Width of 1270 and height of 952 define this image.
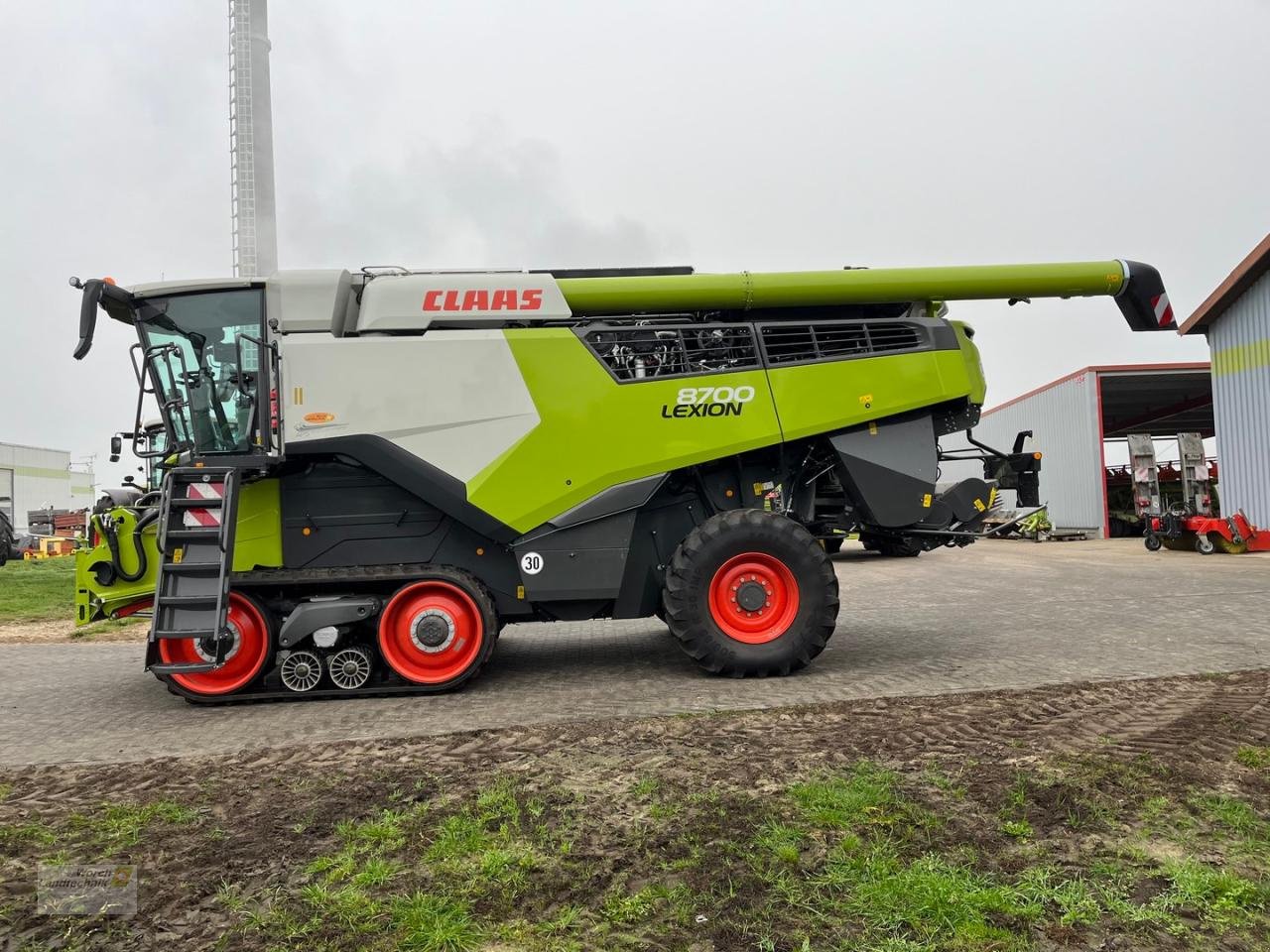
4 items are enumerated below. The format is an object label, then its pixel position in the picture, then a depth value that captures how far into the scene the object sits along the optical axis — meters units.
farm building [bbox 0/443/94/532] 63.12
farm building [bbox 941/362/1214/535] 24.61
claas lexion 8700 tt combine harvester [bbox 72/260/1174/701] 6.04
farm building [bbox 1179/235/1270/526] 18.06
